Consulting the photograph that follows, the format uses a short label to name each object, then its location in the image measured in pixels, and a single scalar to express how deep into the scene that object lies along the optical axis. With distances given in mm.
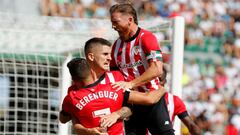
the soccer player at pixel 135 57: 11523
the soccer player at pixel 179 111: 14008
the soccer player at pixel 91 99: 10102
